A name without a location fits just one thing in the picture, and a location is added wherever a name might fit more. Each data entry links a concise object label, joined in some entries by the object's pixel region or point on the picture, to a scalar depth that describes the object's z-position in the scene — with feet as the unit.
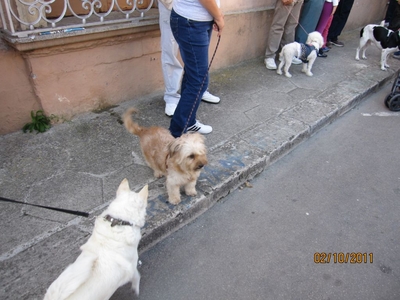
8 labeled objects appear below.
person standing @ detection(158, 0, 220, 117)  11.63
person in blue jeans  9.33
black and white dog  18.52
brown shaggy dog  7.59
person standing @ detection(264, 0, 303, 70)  17.60
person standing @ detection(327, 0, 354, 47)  22.67
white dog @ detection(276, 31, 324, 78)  16.99
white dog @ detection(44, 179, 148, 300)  4.81
